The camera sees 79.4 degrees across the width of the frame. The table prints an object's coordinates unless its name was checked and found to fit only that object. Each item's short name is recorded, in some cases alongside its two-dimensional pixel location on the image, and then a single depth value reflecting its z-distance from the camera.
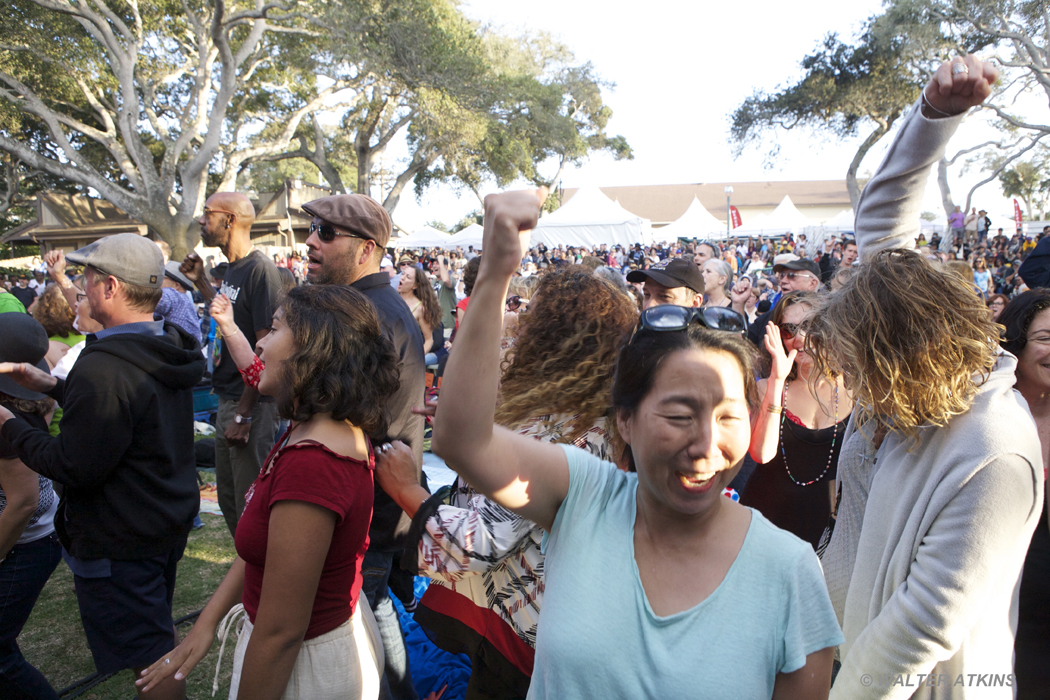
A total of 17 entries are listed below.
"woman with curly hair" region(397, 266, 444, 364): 6.62
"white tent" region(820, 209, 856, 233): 29.58
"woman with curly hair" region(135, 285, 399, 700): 1.73
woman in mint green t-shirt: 1.16
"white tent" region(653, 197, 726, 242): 32.81
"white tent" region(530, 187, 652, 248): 30.12
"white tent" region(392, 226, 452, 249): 33.31
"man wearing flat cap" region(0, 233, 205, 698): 2.34
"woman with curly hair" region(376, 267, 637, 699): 1.76
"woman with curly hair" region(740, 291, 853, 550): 2.88
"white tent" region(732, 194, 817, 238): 32.12
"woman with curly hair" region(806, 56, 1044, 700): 1.48
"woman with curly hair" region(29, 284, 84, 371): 4.81
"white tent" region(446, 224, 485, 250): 31.94
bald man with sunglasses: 3.76
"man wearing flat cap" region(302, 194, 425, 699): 2.65
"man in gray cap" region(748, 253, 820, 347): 5.36
